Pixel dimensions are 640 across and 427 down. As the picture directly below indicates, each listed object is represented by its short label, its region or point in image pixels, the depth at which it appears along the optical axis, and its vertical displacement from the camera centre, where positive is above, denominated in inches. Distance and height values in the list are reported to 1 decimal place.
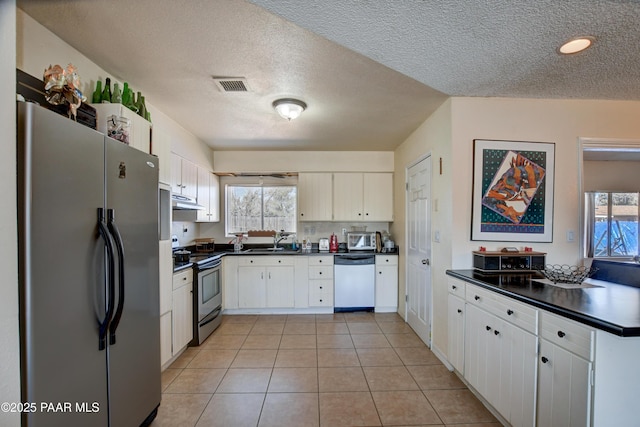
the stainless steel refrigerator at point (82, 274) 40.8 -11.3
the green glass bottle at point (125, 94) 81.8 +34.5
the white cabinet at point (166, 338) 94.9 -44.2
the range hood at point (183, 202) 114.8 +3.8
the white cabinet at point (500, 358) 60.1 -35.7
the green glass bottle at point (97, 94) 75.5 +31.5
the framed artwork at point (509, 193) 95.3 +6.7
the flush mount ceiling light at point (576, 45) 65.0 +40.3
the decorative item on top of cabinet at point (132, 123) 71.5 +24.0
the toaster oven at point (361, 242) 171.5 -18.4
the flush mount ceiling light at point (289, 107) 99.1 +37.7
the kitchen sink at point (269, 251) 161.5 -23.7
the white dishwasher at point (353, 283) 160.6 -40.9
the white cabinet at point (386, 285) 161.9 -42.6
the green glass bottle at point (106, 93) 75.5 +31.8
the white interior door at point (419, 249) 117.0 -17.0
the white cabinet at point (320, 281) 159.9 -39.7
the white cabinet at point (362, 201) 173.3 +6.8
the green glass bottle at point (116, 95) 76.7 +32.0
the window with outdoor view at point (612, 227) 148.8 -7.3
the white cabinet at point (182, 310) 102.9 -38.5
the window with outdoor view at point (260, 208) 184.7 +2.3
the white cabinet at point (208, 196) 151.5 +9.0
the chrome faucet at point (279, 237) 179.7 -16.5
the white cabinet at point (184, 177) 119.7 +16.0
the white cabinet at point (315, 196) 173.6 +9.7
